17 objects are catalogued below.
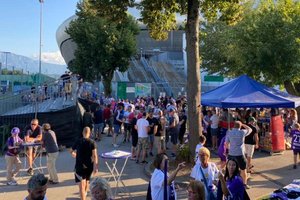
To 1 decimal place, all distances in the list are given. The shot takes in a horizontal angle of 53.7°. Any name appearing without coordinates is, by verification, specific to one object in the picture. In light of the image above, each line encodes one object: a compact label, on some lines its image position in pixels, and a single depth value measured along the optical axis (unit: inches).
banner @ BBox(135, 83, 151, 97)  987.2
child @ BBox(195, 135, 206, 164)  277.2
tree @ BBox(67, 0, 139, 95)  1029.8
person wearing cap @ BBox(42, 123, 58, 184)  322.3
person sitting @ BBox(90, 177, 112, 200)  119.3
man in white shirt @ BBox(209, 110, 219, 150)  468.7
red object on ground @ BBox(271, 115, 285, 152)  448.0
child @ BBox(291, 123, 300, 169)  364.1
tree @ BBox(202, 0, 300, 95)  566.1
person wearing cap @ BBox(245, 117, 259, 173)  340.6
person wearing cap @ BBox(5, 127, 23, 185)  334.1
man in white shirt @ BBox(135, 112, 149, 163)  398.6
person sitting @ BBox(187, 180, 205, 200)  130.4
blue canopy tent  401.1
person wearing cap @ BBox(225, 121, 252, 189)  297.3
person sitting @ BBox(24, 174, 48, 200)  127.9
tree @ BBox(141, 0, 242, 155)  368.3
